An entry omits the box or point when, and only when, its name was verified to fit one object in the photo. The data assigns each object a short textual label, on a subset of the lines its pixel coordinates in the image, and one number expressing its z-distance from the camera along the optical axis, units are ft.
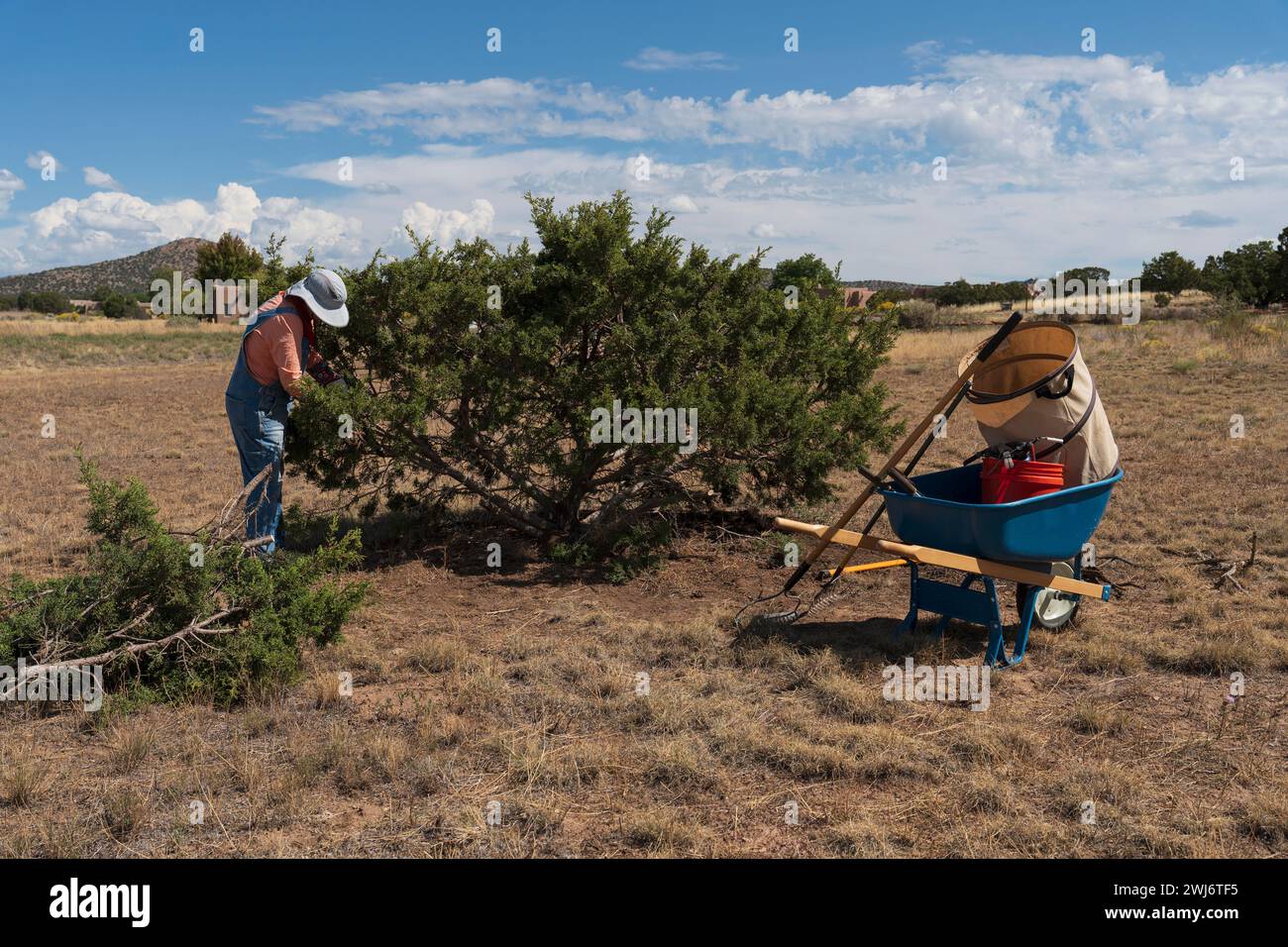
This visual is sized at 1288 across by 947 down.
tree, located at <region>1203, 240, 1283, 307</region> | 136.77
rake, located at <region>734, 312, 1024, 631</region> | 18.49
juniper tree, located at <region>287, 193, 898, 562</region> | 23.36
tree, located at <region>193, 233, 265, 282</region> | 191.62
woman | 21.84
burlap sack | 18.61
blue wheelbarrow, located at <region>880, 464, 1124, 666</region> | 17.49
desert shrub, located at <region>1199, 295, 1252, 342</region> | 69.10
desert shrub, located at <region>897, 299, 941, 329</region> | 122.21
